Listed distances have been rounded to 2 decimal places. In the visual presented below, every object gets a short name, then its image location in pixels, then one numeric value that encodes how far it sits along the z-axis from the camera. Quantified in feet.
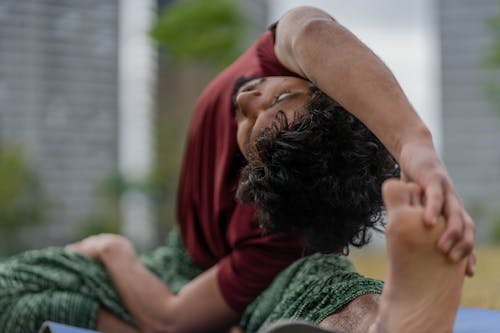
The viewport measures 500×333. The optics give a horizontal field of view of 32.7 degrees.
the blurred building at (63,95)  38.99
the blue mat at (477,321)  4.07
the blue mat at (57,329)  4.22
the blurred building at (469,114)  49.57
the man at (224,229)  3.67
